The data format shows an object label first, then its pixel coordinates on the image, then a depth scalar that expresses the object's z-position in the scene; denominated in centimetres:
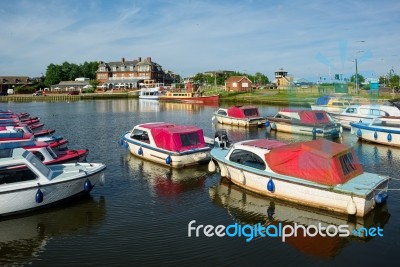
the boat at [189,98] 8675
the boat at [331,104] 4338
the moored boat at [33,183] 1406
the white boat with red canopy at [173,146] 2134
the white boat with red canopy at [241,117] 4006
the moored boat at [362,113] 3252
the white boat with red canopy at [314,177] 1382
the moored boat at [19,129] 2502
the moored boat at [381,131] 2692
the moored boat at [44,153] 1831
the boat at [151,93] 10364
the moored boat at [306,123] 3234
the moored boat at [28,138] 2160
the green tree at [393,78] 9654
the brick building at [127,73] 13812
